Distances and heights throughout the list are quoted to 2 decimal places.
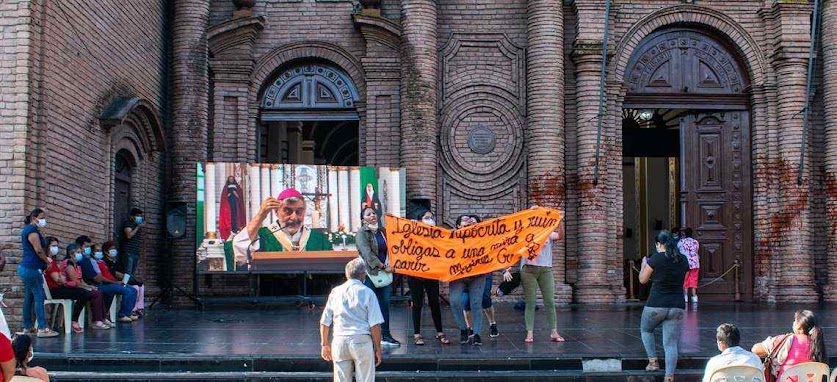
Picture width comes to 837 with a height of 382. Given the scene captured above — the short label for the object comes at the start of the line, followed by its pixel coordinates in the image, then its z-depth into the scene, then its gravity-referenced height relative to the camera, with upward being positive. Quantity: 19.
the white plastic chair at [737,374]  6.94 -1.11
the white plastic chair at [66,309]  13.66 -1.20
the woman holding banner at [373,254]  11.90 -0.38
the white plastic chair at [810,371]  7.37 -1.16
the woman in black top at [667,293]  10.19 -0.75
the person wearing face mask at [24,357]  6.78 -0.94
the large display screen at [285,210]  17.97 +0.28
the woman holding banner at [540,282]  12.51 -0.78
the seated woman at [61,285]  13.53 -0.85
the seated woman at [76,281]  13.73 -0.81
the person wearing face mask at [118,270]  15.53 -0.73
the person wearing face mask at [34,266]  12.75 -0.54
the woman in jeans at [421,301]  12.45 -1.01
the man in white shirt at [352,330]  8.09 -0.90
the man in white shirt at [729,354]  7.02 -0.99
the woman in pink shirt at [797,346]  7.71 -1.02
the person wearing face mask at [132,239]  16.34 -0.23
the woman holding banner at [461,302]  12.27 -1.02
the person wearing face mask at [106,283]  14.43 -0.90
